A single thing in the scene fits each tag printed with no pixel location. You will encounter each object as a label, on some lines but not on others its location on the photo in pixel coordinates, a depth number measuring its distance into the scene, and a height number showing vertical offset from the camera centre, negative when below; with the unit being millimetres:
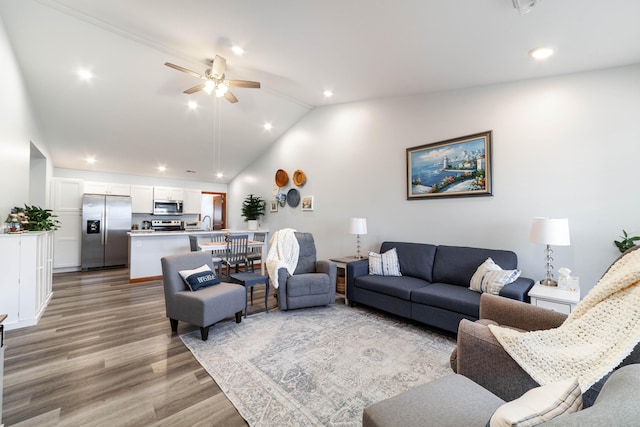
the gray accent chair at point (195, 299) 2768 -865
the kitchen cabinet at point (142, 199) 6953 +519
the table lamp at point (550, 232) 2453 -125
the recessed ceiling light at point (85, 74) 3768 +2041
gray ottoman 1025 -764
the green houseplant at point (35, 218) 3285 +7
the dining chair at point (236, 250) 4496 -538
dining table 4820 -491
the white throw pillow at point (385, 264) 3734 -638
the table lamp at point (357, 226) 4191 -118
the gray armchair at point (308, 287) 3623 -943
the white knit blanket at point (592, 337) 1084 -529
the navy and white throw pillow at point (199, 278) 3011 -675
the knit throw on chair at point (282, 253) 3723 -501
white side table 2176 -658
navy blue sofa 2721 -793
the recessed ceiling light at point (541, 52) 2432 +1526
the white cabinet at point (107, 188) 6541 +747
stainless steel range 7245 -174
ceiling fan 3392 +1806
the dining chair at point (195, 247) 4676 -514
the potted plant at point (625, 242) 2441 -216
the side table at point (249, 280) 3506 -815
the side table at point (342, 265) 4107 -714
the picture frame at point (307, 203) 5546 +320
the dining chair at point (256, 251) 4896 -665
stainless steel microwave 7270 +316
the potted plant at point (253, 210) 6695 +210
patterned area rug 1820 -1261
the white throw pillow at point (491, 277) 2652 -600
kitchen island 5086 -605
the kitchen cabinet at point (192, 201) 7691 +502
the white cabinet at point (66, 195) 5883 +535
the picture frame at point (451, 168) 3340 +676
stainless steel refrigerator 6105 -266
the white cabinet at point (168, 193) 7254 +696
